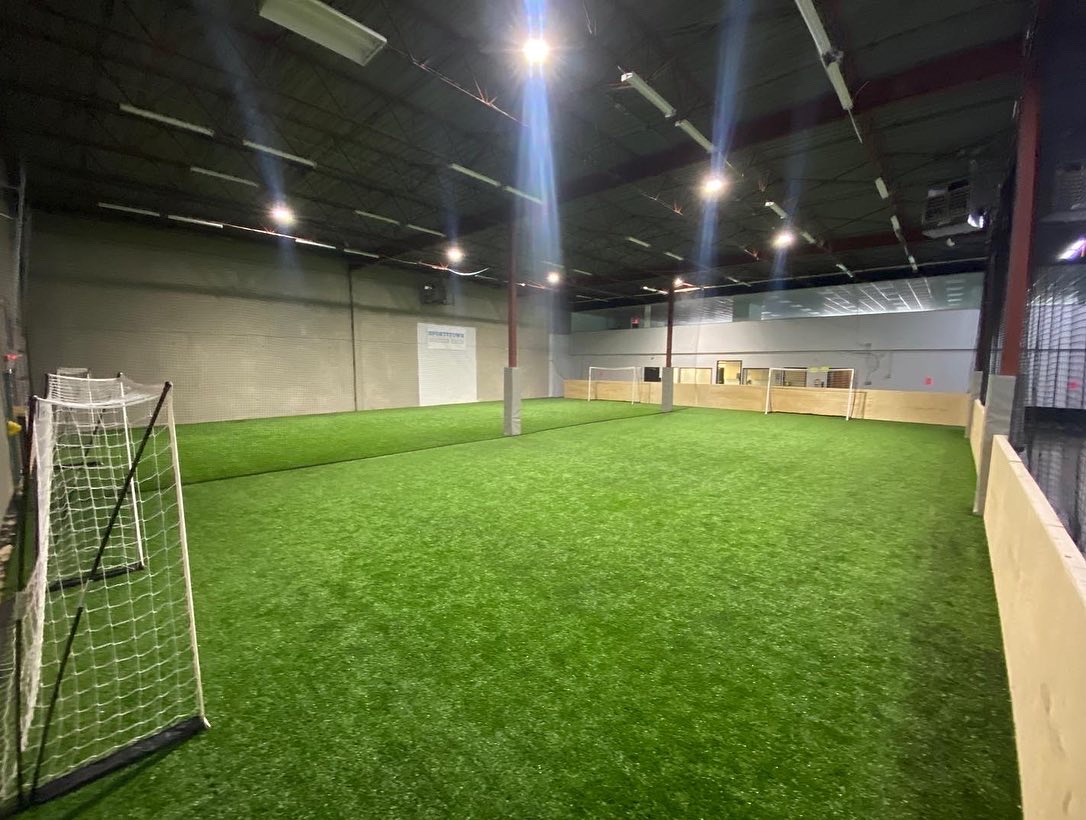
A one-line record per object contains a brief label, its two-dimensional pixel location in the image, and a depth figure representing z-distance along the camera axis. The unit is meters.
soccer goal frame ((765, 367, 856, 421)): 12.78
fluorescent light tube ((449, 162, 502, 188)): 7.24
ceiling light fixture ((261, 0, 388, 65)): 3.80
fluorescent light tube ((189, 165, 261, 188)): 7.48
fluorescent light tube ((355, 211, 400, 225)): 9.65
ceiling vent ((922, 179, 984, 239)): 6.72
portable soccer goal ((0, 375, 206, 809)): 1.59
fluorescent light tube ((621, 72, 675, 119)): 4.65
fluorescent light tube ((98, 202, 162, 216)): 9.09
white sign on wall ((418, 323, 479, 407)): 16.11
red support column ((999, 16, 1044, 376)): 4.12
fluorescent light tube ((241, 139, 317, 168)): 6.50
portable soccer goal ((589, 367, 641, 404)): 18.11
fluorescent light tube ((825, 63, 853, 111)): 4.45
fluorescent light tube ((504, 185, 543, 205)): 7.85
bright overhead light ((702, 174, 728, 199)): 7.32
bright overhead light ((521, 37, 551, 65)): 4.43
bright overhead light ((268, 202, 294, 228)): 9.46
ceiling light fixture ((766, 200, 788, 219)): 8.58
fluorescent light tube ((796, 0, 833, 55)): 3.66
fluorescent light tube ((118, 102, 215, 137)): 5.64
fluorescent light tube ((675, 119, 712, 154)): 5.62
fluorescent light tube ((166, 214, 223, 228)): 9.64
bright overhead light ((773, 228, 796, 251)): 10.64
